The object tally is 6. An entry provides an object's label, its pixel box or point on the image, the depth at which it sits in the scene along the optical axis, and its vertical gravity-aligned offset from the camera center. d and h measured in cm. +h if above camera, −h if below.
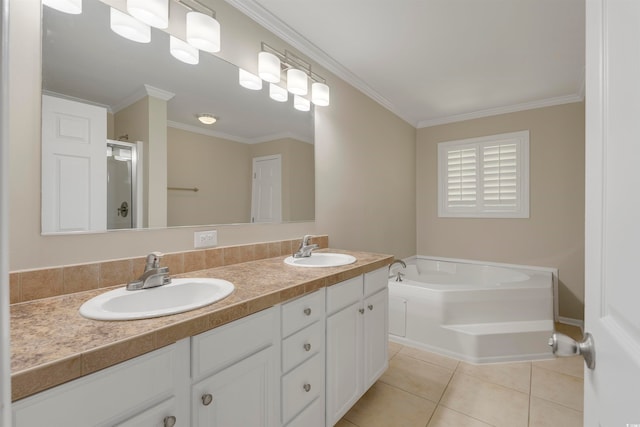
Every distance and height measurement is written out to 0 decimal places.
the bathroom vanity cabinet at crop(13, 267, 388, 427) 67 -53
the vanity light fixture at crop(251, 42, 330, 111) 180 +95
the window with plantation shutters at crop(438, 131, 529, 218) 337 +46
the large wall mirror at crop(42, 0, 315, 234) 110 +41
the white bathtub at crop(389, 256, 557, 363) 234 -94
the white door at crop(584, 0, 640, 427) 42 +1
